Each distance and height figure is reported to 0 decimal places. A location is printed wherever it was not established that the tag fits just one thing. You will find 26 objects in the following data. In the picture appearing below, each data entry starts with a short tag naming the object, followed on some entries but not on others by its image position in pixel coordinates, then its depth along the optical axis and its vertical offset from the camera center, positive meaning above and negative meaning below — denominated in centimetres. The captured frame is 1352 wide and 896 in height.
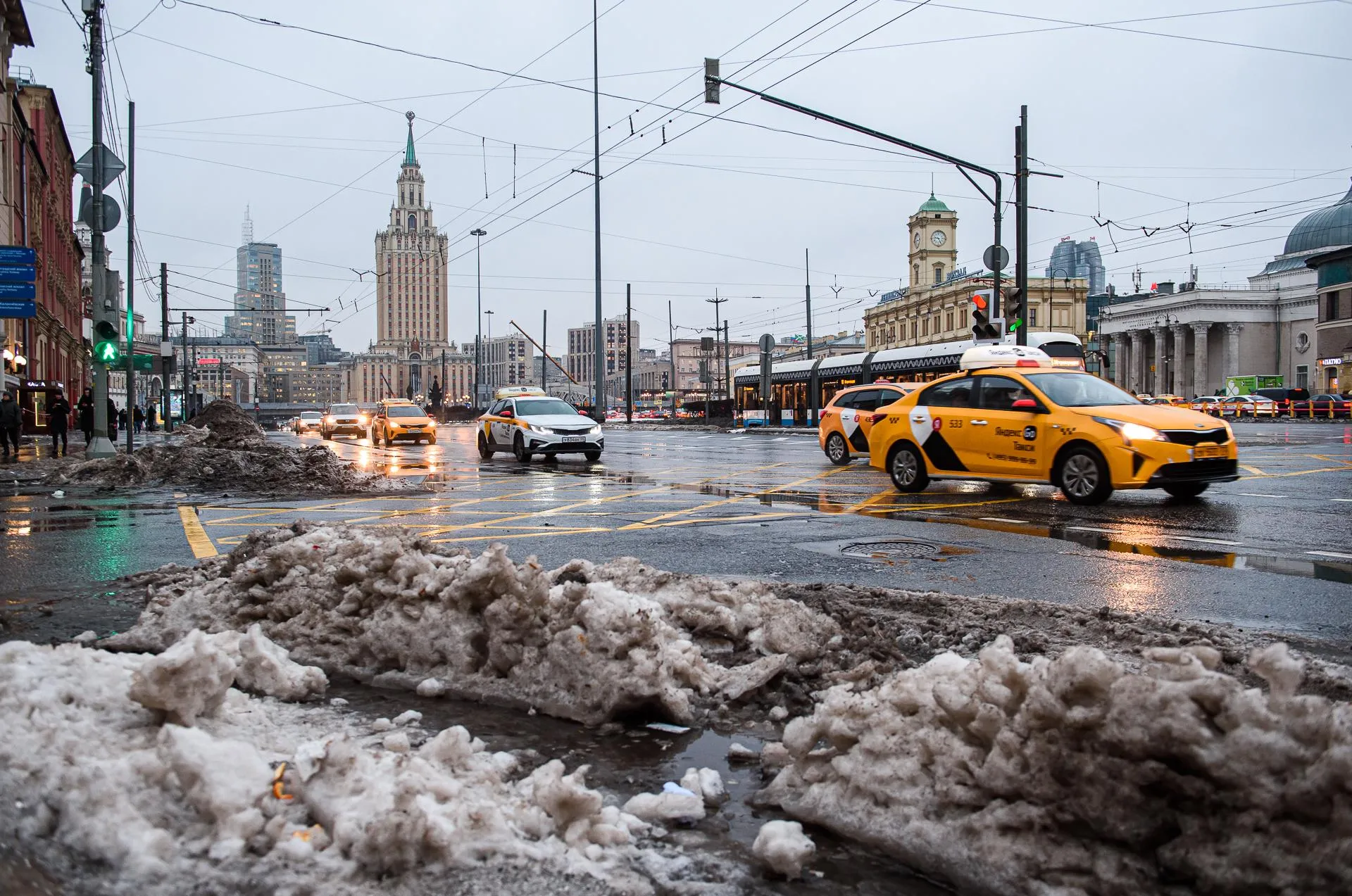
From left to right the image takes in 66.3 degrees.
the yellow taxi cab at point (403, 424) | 3164 -11
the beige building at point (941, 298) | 8900 +1067
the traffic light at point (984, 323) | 2178 +190
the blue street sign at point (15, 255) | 2086 +342
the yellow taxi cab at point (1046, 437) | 1052 -27
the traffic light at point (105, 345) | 2150 +165
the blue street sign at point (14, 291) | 2092 +272
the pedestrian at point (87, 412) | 2896 +34
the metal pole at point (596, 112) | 3331 +1004
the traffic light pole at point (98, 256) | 2044 +348
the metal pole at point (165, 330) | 4463 +458
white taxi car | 2052 -22
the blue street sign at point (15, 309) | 2064 +234
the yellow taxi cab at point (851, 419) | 1838 -7
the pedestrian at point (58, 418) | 2433 +15
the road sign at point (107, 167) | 2045 +513
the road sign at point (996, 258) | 2183 +332
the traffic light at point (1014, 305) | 2117 +223
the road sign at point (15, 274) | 2088 +306
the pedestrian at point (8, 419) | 2222 +14
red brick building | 4250 +889
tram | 3094 +154
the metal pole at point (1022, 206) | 2005 +403
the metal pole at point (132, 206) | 3023 +661
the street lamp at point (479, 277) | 3753 +708
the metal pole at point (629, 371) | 6233 +289
